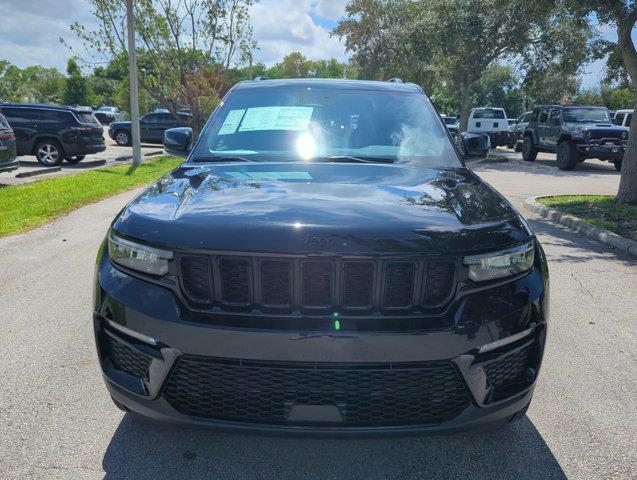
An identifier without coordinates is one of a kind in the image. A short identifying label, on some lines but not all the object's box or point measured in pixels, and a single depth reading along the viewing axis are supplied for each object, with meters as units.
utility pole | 16.05
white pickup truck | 29.58
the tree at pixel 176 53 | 19.15
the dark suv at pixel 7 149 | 10.90
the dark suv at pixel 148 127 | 26.62
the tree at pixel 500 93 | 61.44
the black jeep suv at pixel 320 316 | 2.00
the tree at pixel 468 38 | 23.23
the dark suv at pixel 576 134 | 17.86
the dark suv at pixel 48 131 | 16.16
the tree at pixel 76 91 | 73.12
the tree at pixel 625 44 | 9.23
